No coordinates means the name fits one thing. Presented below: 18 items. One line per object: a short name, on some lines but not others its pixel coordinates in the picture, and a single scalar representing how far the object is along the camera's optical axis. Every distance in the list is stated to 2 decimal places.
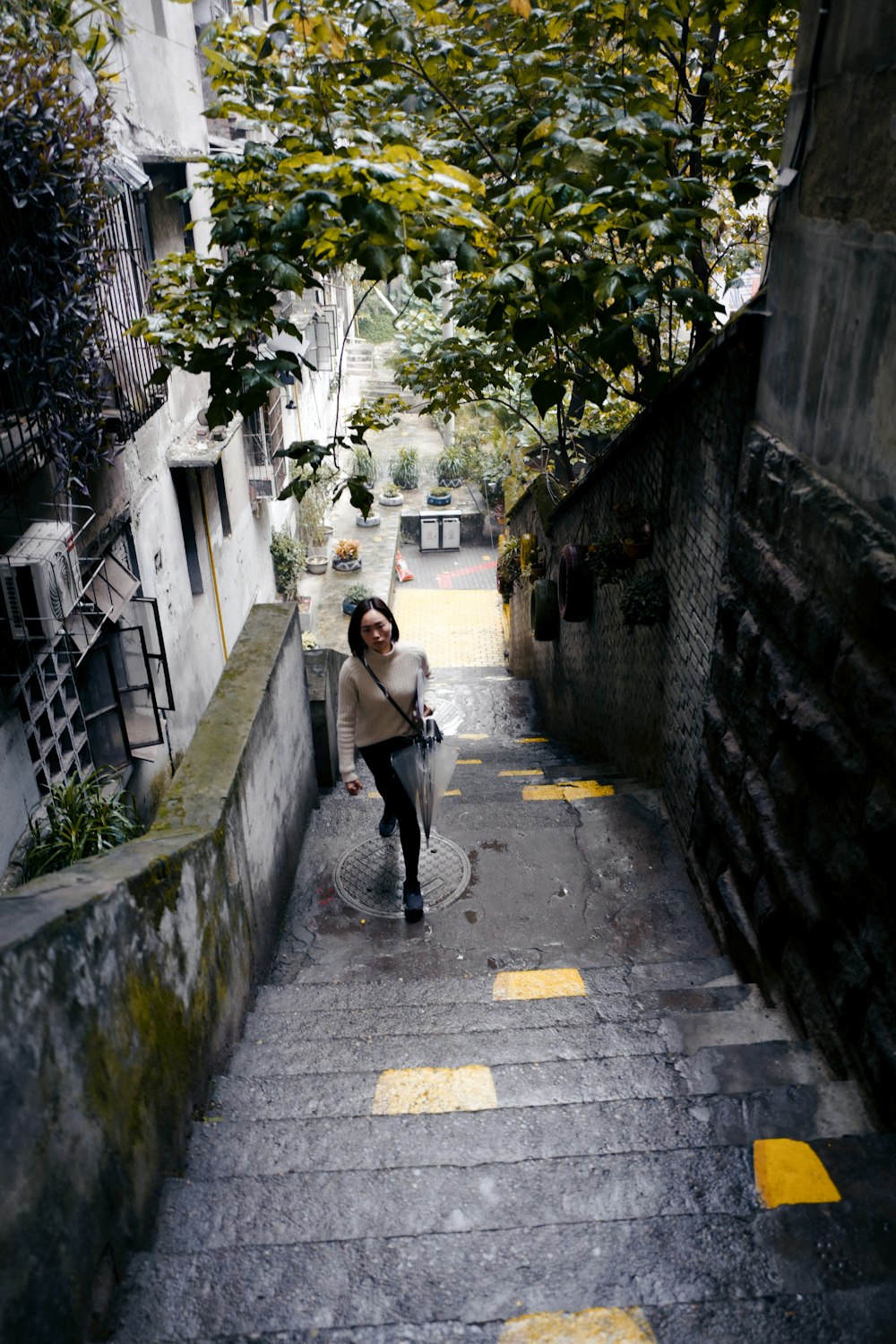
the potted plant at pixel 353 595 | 15.73
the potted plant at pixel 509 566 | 13.06
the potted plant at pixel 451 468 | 22.38
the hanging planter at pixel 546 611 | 9.20
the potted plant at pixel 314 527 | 17.77
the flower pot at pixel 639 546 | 5.78
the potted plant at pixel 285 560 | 15.23
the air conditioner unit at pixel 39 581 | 4.79
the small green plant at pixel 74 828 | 4.69
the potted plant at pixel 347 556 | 17.67
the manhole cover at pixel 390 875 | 5.02
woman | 4.56
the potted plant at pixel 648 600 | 5.38
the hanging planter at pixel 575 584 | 7.33
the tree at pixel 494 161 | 3.86
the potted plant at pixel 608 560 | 6.18
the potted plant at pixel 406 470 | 22.53
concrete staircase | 2.20
